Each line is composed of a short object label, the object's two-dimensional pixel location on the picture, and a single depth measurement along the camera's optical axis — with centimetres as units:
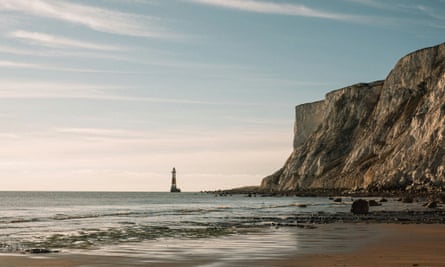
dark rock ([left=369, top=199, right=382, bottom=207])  6461
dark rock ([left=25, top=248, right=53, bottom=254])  2214
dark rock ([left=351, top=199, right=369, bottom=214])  4978
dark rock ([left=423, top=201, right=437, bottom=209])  5666
